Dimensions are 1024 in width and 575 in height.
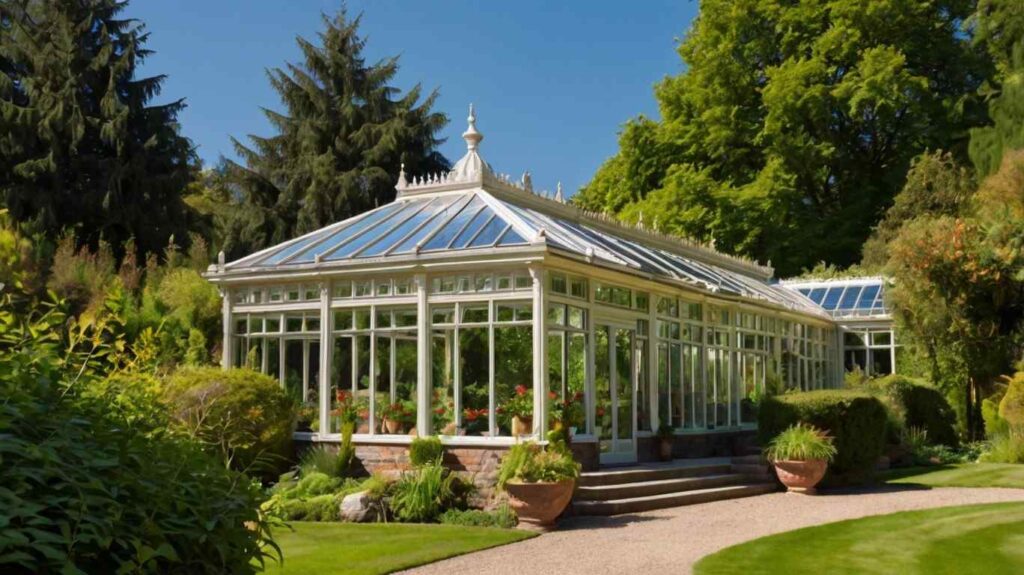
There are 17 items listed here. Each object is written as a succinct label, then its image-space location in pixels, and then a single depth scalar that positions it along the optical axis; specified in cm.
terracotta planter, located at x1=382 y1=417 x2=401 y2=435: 1376
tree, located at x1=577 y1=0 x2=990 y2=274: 3056
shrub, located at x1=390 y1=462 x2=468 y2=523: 1150
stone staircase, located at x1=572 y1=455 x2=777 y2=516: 1230
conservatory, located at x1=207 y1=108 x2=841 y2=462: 1313
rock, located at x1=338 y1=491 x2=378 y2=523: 1155
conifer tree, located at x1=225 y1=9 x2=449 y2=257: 3127
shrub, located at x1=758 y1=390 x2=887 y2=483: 1487
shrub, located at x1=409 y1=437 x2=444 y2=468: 1258
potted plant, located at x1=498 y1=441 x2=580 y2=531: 1095
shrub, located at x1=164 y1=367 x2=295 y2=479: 1291
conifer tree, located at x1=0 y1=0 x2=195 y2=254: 2778
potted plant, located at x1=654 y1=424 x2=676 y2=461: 1563
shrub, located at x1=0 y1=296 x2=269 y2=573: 362
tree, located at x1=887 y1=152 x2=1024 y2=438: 1998
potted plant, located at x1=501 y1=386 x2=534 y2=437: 1290
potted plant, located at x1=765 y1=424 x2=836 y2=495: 1436
